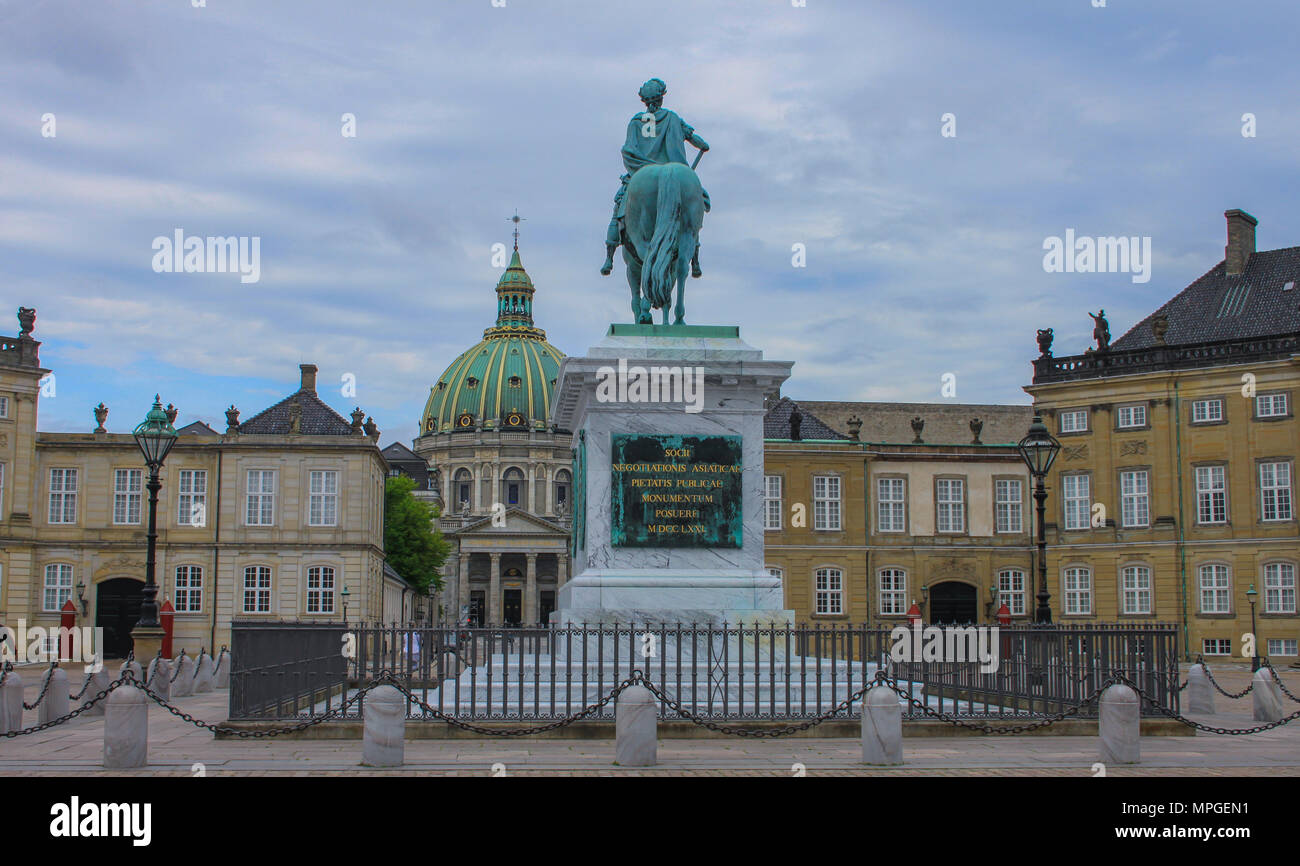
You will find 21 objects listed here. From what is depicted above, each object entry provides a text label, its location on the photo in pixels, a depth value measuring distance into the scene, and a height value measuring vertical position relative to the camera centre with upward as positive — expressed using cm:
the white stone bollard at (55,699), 1956 -180
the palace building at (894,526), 6253 +192
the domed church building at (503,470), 15250 +1198
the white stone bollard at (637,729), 1359 -156
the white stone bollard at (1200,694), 2266 -208
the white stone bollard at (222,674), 3198 -239
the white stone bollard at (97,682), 2022 -160
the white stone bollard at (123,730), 1374 -156
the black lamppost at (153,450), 2583 +229
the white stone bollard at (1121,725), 1417 -161
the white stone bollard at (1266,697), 2122 -202
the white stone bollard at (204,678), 2861 -220
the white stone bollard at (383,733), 1347 -157
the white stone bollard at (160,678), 2372 -185
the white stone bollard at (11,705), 1781 -170
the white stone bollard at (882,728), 1386 -159
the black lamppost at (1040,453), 2480 +205
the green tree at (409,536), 9550 +244
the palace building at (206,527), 5972 +197
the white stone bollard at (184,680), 2688 -210
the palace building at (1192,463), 5134 +400
